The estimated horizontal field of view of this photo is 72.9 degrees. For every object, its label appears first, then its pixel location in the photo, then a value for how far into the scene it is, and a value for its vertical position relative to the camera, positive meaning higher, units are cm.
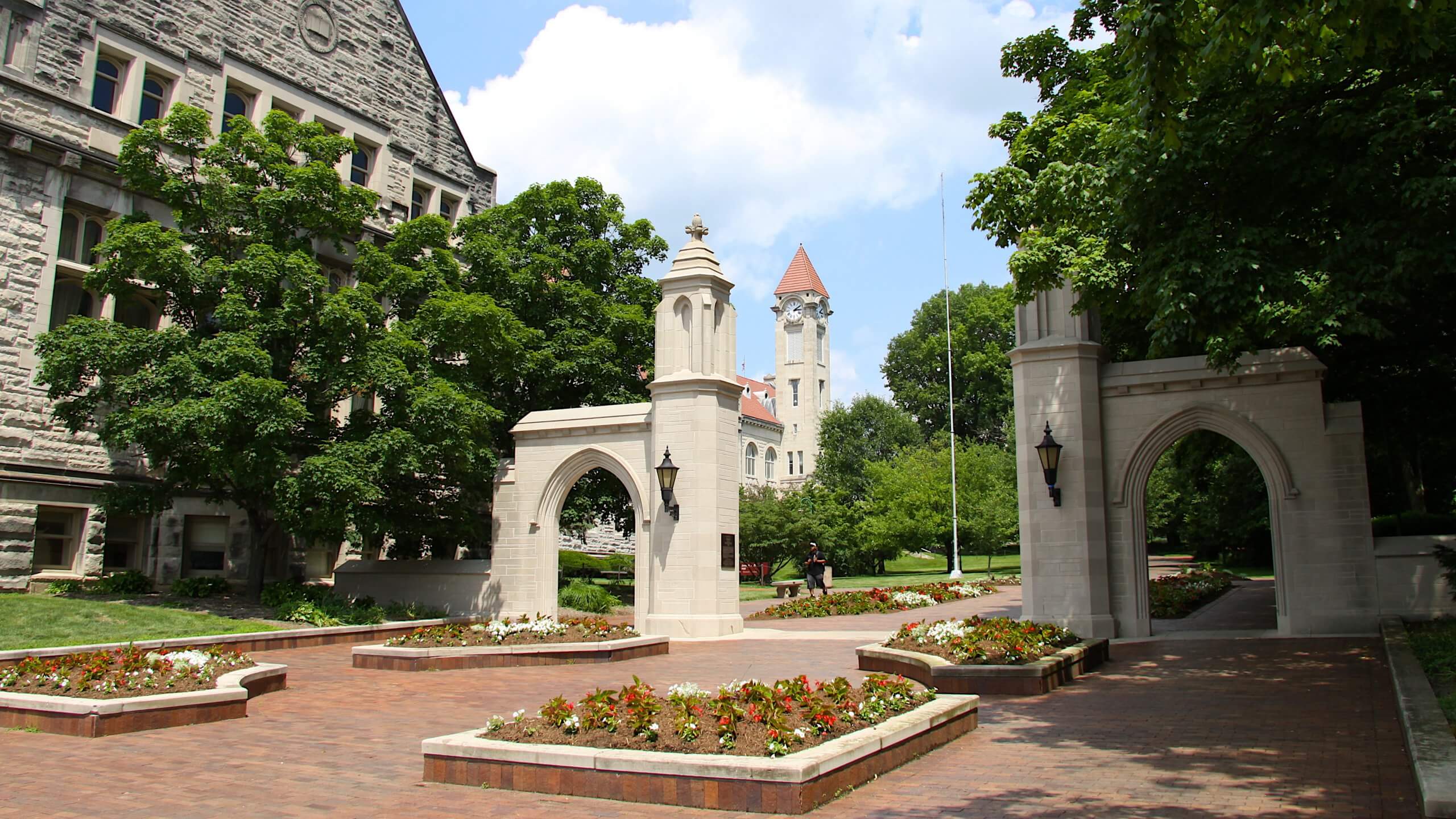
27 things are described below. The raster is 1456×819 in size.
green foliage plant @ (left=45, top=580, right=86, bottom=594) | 1880 -92
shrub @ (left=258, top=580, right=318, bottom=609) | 1911 -103
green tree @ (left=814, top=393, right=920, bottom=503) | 6244 +699
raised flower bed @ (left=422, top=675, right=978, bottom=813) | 589 -132
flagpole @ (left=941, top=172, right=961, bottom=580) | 3956 +6
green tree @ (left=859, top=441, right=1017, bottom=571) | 4169 +178
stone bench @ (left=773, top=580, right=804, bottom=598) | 2850 -129
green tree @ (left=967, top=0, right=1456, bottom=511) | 770 +395
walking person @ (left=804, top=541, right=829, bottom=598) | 2584 -68
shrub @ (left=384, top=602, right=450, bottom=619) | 2045 -146
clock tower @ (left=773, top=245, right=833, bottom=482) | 8188 +1461
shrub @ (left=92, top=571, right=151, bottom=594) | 1925 -87
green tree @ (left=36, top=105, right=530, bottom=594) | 1731 +342
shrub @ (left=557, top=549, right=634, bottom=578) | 3669 -84
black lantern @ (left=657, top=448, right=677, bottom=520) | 1806 +118
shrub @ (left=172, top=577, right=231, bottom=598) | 1945 -93
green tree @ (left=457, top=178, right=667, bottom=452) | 2409 +632
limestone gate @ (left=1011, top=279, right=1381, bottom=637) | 1466 +126
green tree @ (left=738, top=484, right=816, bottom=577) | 3766 +48
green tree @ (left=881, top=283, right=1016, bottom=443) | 6366 +1233
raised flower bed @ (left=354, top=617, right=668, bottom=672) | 1338 -145
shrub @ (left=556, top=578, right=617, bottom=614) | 2266 -130
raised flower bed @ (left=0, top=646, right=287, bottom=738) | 859 -141
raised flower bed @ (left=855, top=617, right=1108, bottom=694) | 1022 -123
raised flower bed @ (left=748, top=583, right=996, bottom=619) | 2206 -134
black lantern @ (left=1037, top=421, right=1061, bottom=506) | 1561 +137
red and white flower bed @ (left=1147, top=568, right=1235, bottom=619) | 1891 -95
